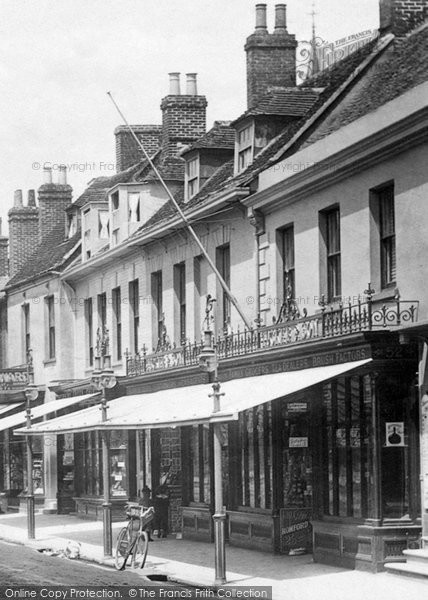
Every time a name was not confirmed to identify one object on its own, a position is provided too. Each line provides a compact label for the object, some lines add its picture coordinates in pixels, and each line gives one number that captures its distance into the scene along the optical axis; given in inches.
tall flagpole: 1000.2
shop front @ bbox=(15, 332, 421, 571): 764.6
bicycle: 831.7
